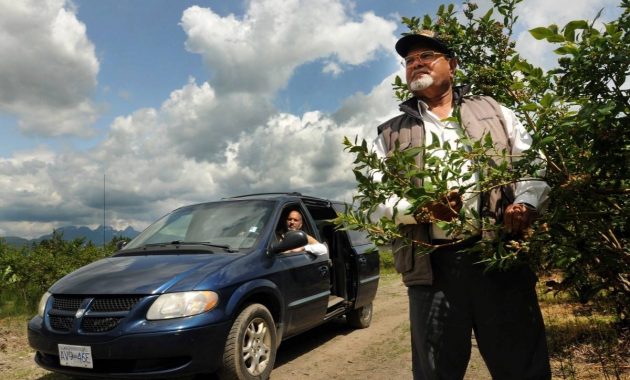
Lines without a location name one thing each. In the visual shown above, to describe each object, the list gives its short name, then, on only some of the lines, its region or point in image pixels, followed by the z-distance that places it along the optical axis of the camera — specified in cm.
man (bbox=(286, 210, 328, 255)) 542
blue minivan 369
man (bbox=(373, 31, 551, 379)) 225
